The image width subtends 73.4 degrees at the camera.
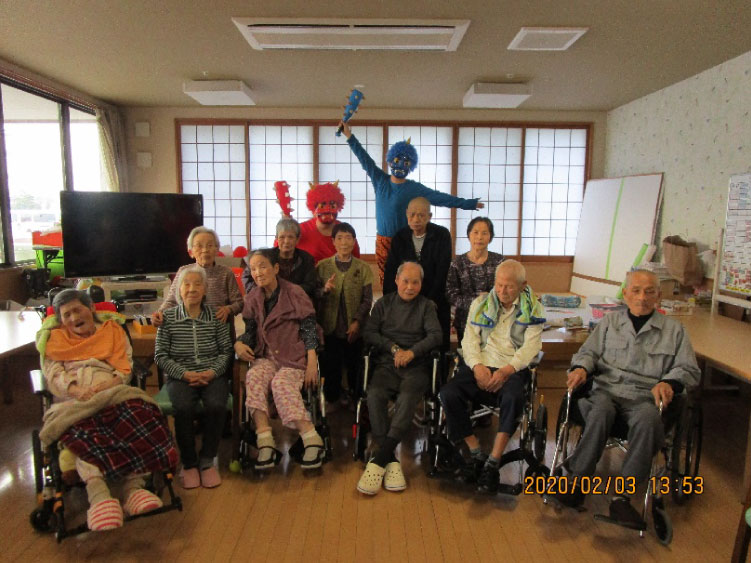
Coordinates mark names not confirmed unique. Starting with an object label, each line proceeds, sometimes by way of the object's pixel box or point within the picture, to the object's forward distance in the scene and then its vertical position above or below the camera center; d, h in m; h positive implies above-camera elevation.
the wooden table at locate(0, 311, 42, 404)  2.34 -0.57
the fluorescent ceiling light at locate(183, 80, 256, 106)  4.99 +1.35
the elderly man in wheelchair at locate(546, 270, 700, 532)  1.98 -0.64
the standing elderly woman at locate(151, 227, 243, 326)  2.64 -0.31
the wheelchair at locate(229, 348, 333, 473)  2.42 -1.00
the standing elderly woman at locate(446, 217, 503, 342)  2.76 -0.23
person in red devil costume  3.10 +0.03
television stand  3.58 -0.47
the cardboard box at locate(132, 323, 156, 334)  3.01 -0.63
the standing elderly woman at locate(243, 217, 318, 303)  2.76 -0.20
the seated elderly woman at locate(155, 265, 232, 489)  2.30 -0.68
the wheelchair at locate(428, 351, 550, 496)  2.29 -1.00
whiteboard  5.45 +0.04
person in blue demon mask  3.30 +0.22
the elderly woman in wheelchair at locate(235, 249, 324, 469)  2.37 -0.64
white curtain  5.99 +0.93
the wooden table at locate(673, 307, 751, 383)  2.22 -0.56
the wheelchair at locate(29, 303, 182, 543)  1.87 -1.04
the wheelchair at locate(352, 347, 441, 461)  2.44 -0.85
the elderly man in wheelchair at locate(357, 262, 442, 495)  2.31 -0.69
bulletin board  3.46 -0.05
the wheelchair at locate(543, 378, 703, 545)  2.01 -0.92
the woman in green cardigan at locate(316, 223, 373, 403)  2.88 -0.39
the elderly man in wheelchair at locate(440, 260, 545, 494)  2.22 -0.63
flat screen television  3.57 -0.06
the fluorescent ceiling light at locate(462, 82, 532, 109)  5.01 +1.37
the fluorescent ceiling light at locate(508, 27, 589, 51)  3.51 +1.38
